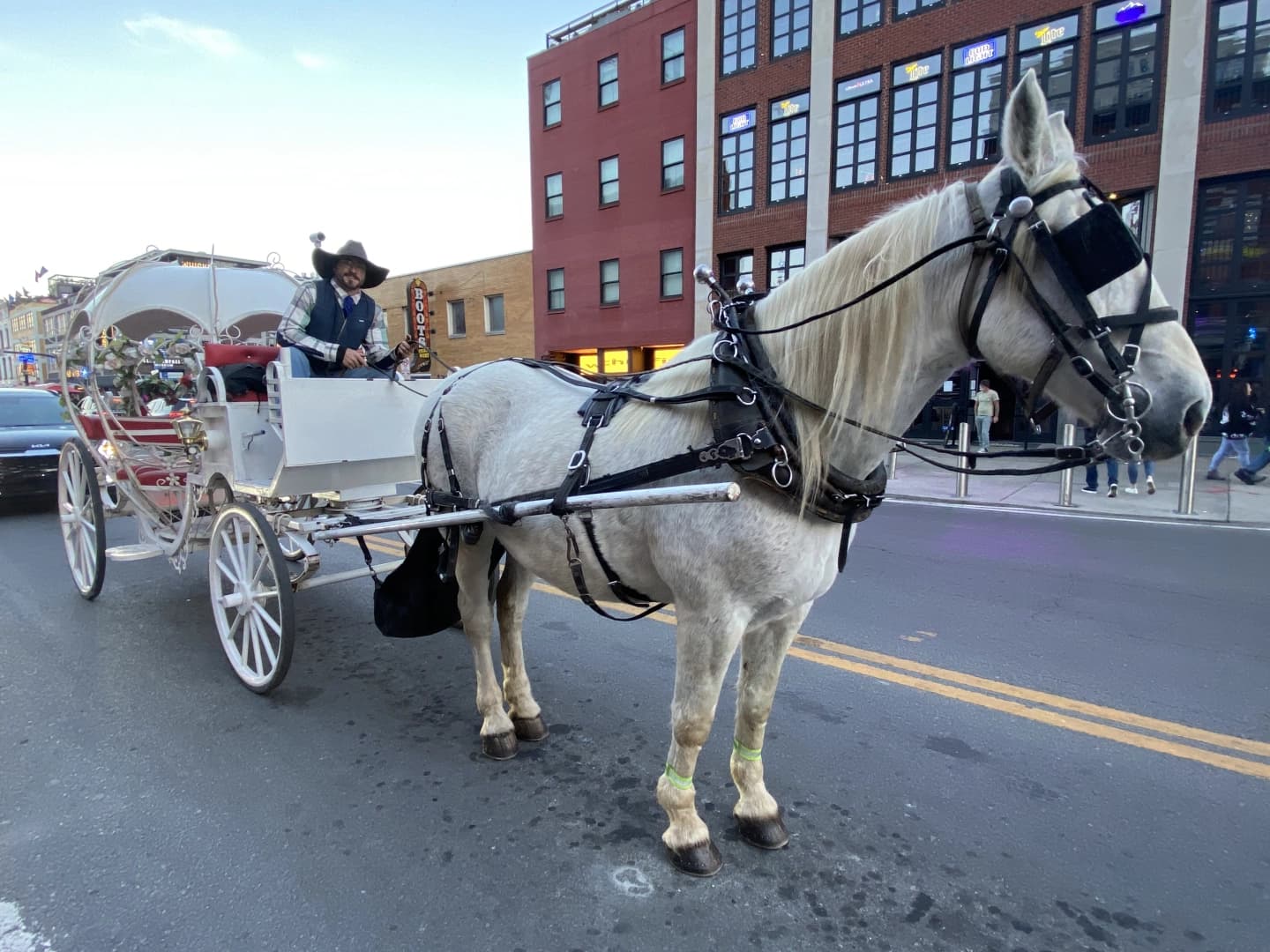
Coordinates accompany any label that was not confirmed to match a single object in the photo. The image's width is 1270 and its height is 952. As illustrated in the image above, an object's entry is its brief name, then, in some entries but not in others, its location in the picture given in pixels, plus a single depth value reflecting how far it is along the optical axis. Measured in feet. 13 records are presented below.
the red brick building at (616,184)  68.33
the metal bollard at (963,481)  32.23
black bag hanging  11.80
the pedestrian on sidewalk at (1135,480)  33.32
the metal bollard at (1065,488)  30.52
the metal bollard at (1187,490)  27.99
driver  14.73
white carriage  12.83
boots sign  85.46
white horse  5.75
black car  29.55
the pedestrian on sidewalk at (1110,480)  33.15
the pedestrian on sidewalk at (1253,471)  35.06
